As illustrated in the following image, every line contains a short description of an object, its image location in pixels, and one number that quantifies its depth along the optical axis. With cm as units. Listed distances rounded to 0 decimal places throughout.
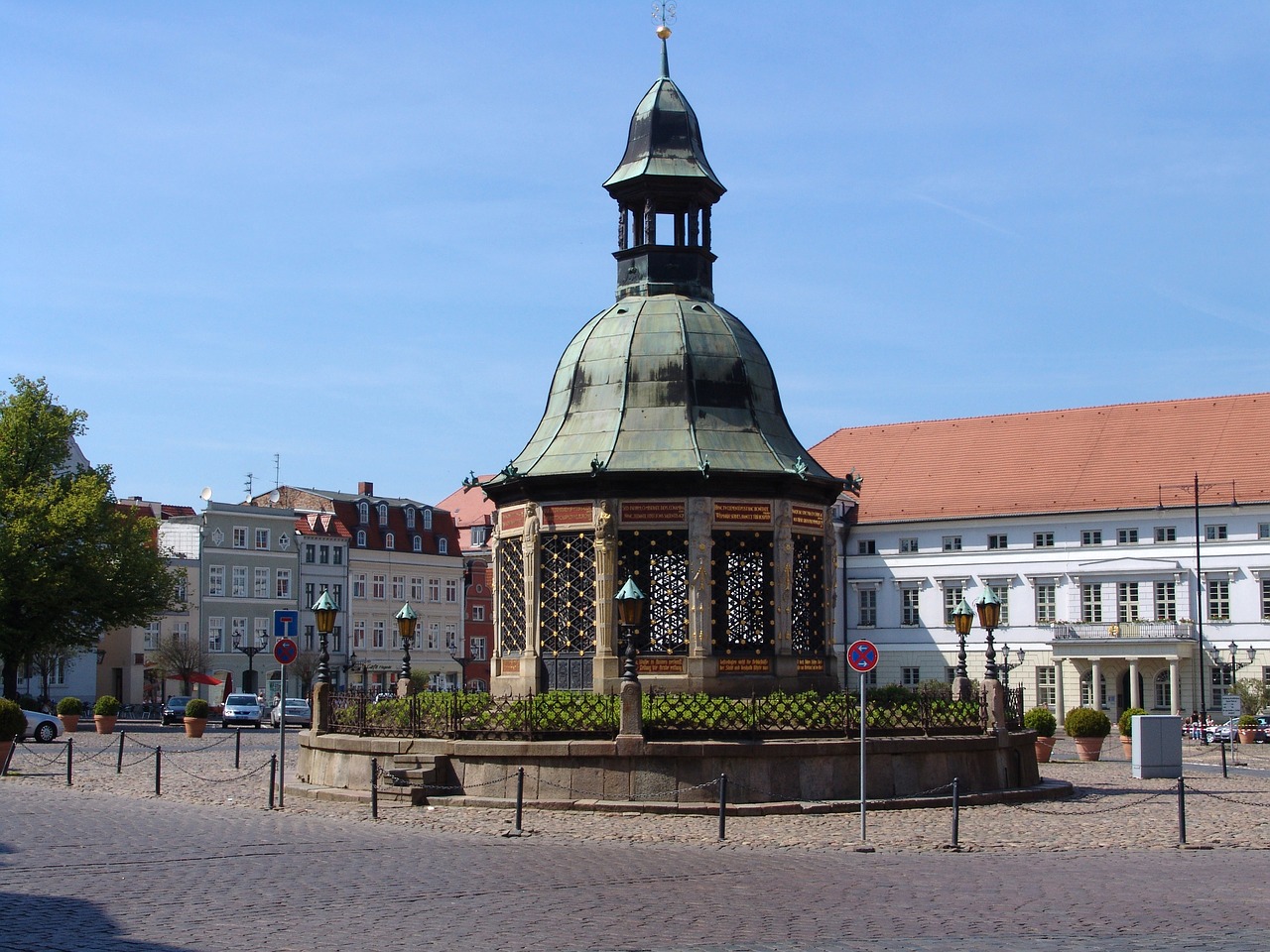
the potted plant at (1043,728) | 3928
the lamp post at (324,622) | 2777
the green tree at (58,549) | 5384
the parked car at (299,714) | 5944
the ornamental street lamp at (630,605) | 2353
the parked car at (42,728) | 4453
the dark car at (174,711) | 6400
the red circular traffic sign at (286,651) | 2542
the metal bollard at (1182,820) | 1984
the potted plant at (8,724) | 3155
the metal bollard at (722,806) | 1991
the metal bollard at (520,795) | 2055
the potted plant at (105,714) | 5238
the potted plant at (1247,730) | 5566
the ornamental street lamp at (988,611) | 2850
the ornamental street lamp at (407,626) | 3362
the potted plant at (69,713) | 5272
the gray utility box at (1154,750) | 3256
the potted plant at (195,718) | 5088
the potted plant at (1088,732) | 4062
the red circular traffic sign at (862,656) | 2111
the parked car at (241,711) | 5900
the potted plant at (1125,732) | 4704
